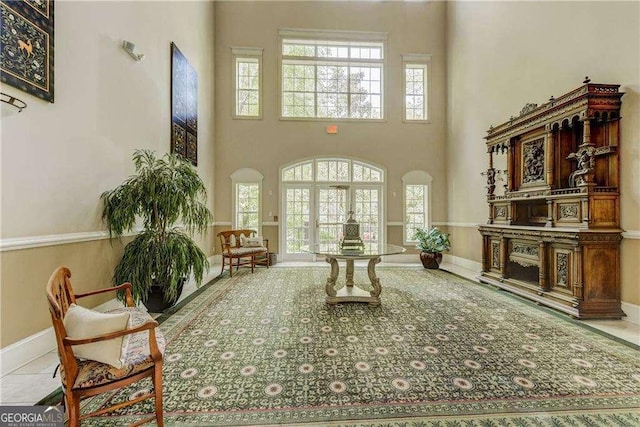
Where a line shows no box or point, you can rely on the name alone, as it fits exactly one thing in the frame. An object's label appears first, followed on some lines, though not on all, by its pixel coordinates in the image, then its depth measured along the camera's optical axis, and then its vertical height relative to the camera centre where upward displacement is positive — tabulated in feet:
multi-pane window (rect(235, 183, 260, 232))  23.02 +0.83
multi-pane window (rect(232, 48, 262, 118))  23.12 +10.57
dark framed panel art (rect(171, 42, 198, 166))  15.66 +6.40
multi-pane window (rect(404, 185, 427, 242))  23.73 +0.81
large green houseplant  10.02 -0.37
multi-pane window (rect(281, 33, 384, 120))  23.65 +11.38
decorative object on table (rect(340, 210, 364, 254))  12.97 -0.93
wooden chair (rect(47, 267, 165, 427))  4.41 -2.43
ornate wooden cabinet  10.33 +0.46
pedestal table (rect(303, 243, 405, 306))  11.74 -2.50
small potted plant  19.74 -2.10
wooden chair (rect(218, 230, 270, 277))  17.72 -2.11
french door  23.32 +0.30
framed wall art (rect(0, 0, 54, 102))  6.87 +4.32
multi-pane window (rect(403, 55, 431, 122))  23.93 +10.81
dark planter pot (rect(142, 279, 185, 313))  10.77 -3.17
